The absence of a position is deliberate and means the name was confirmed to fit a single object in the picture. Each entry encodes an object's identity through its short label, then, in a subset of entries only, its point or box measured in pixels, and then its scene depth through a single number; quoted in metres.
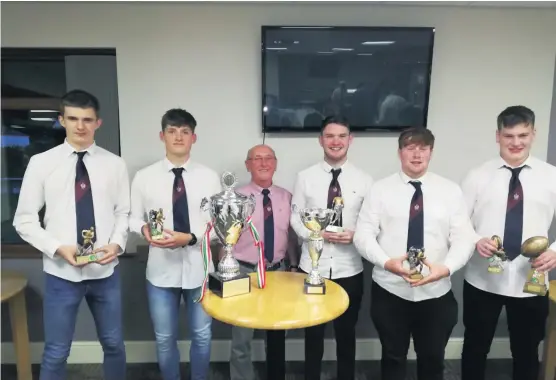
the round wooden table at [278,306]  1.81
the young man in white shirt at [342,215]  2.54
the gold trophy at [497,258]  2.27
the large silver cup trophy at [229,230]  2.07
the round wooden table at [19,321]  2.76
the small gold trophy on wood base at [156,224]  2.32
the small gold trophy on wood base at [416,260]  2.12
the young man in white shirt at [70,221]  2.32
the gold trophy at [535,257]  2.19
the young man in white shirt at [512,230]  2.33
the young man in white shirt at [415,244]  2.27
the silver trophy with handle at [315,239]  2.11
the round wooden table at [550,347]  2.82
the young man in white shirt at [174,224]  2.49
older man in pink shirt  2.64
